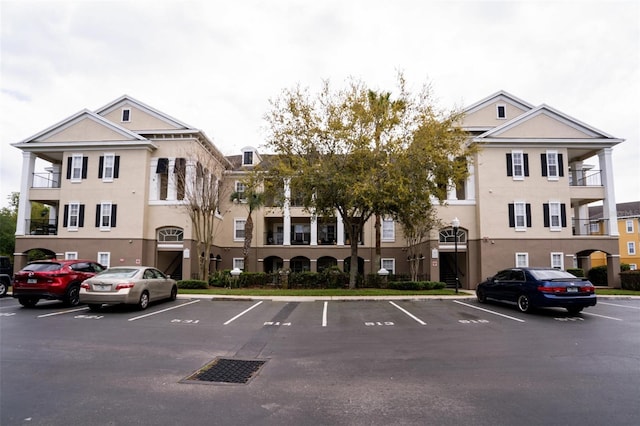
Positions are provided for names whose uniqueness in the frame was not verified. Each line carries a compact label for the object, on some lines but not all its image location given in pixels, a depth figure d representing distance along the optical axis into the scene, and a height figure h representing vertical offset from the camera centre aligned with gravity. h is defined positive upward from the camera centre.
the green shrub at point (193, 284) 22.33 -1.60
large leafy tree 19.09 +4.99
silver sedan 13.09 -1.10
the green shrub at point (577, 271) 24.92 -0.83
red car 14.10 -1.01
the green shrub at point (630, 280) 24.59 -1.35
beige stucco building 26.56 +4.34
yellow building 56.35 +3.06
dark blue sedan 12.98 -1.06
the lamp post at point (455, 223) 21.80 +1.76
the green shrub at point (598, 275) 28.95 -1.26
